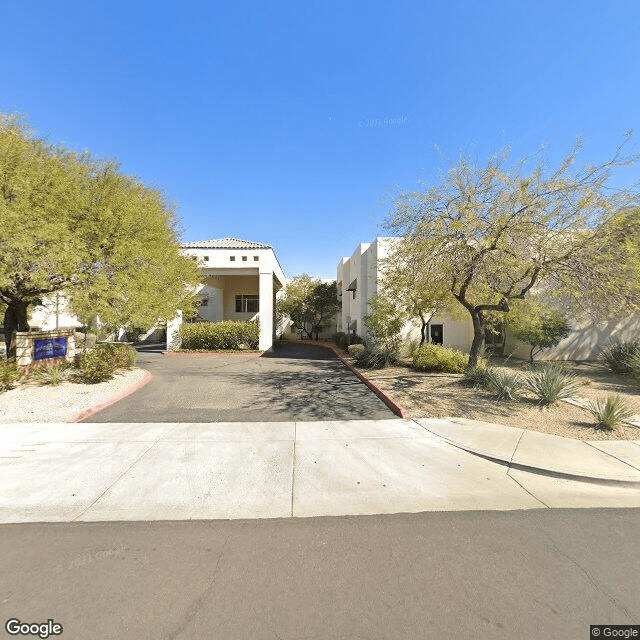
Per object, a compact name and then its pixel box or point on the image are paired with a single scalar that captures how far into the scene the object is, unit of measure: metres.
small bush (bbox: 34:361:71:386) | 9.14
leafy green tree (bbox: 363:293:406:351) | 13.80
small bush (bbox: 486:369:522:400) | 7.82
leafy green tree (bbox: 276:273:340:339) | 29.56
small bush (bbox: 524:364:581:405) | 7.37
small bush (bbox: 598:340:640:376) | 11.93
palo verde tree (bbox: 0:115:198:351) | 8.20
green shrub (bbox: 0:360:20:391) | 8.47
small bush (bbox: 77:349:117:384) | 9.63
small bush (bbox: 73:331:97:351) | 15.18
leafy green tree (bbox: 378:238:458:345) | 9.51
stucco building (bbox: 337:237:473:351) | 17.38
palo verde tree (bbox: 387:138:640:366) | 7.81
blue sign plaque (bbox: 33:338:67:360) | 10.20
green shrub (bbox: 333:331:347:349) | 21.87
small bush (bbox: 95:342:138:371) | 11.31
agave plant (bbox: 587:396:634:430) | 5.95
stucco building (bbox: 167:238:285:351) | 20.72
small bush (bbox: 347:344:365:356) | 14.94
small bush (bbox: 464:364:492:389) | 9.00
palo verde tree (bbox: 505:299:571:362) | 14.04
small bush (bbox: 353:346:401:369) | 13.24
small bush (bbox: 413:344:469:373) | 11.77
